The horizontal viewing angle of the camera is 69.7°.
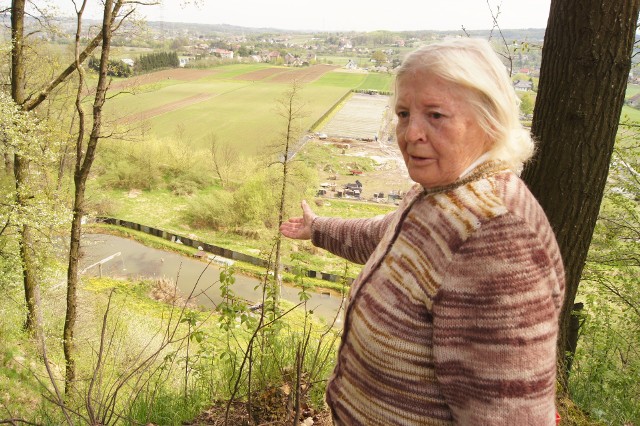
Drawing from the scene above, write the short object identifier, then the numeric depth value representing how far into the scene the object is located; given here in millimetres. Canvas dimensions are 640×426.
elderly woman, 903
